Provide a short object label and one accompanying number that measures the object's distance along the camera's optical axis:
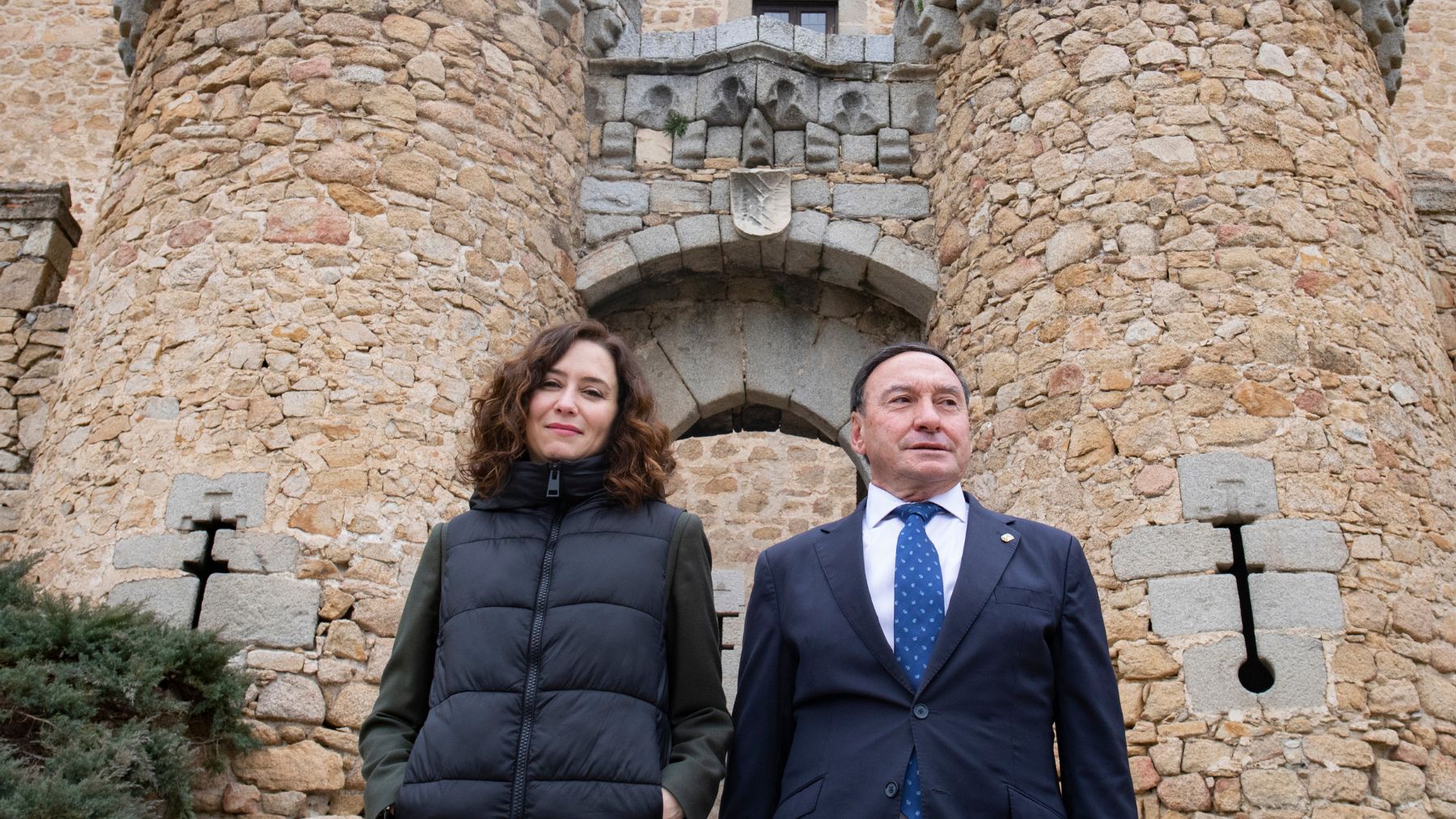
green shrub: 3.66
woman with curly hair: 2.37
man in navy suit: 2.33
